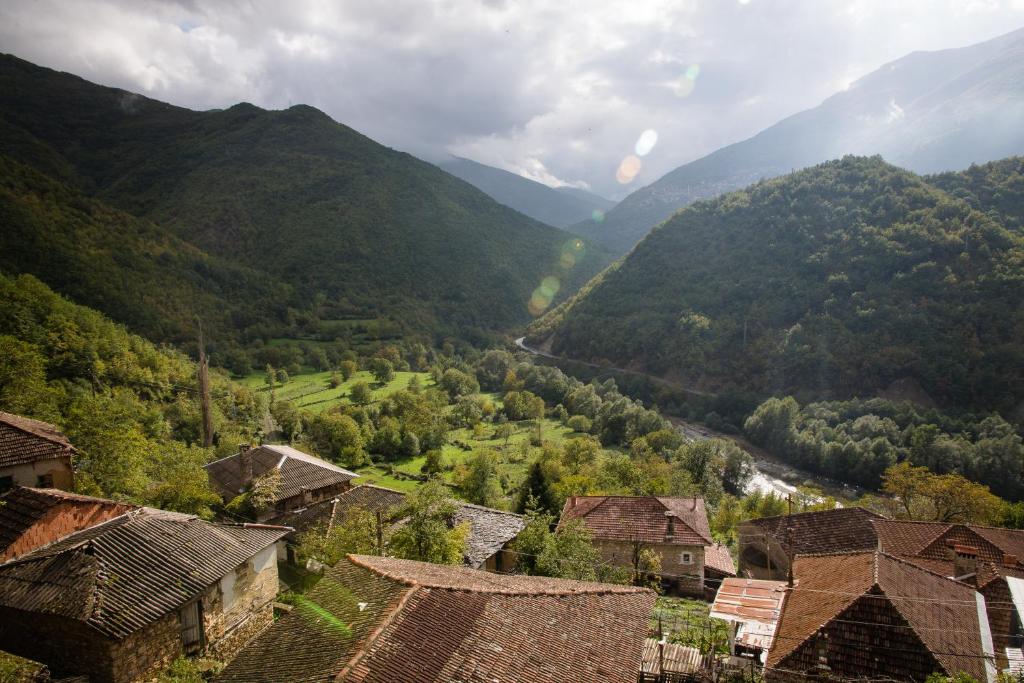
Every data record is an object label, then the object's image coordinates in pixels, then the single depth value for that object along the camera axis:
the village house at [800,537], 27.91
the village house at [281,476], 27.41
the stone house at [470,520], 23.48
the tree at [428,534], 17.44
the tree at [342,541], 18.41
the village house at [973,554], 19.14
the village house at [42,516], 13.43
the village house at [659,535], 26.67
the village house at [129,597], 10.44
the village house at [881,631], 13.20
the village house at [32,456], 18.33
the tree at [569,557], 19.88
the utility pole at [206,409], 42.19
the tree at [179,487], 20.25
